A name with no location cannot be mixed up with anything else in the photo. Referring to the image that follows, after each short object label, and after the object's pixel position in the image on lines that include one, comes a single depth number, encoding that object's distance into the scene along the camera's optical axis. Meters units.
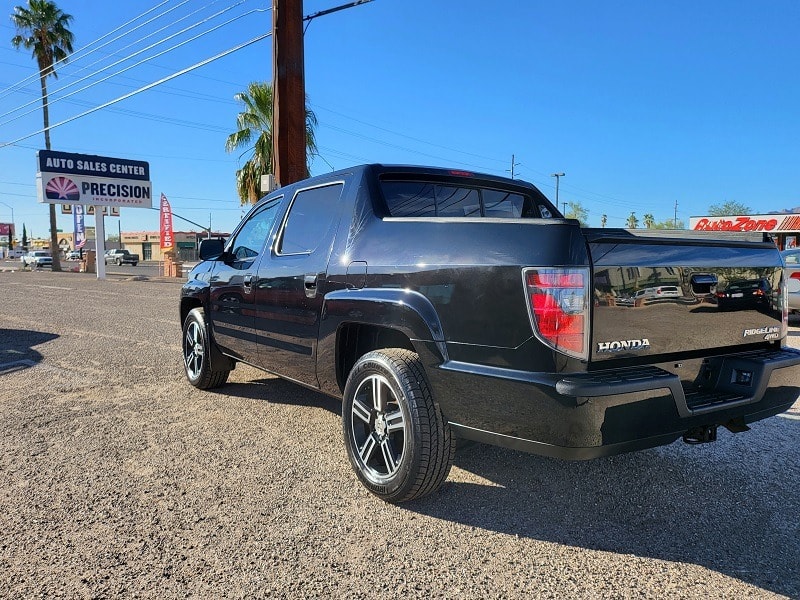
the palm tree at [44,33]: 33.75
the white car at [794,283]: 9.22
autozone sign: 42.97
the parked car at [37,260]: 48.22
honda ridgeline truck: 2.38
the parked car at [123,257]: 57.25
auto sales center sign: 28.61
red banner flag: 32.06
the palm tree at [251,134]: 21.67
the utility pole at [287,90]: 12.55
